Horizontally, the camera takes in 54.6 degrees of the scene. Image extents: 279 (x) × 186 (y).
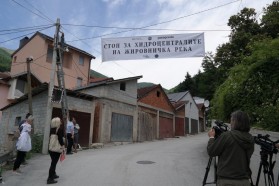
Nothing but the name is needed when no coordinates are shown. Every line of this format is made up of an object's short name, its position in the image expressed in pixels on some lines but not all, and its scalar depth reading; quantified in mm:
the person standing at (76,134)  14614
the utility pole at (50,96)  13598
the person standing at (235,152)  3473
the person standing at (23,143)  7770
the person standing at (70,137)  13423
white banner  9586
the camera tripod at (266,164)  4663
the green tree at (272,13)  9553
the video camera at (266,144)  4469
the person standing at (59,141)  6972
